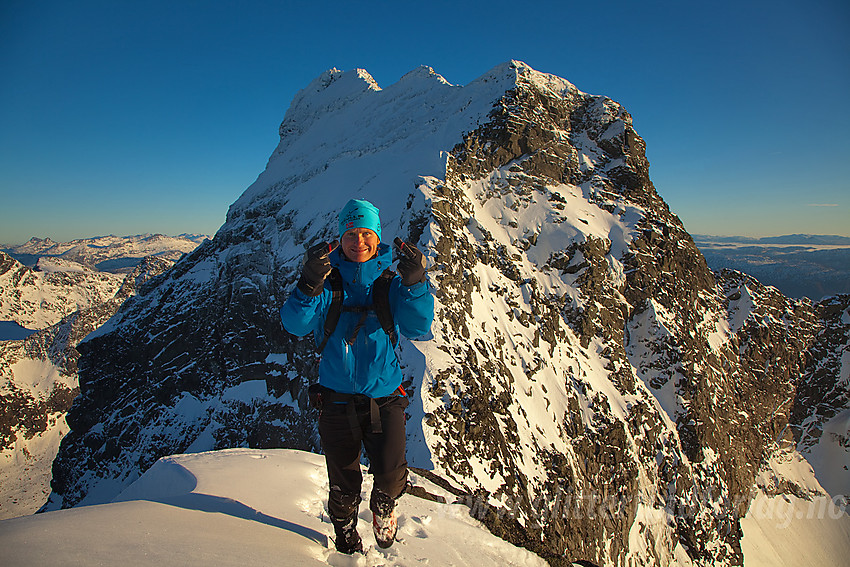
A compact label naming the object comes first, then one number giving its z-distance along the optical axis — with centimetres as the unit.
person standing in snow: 383
